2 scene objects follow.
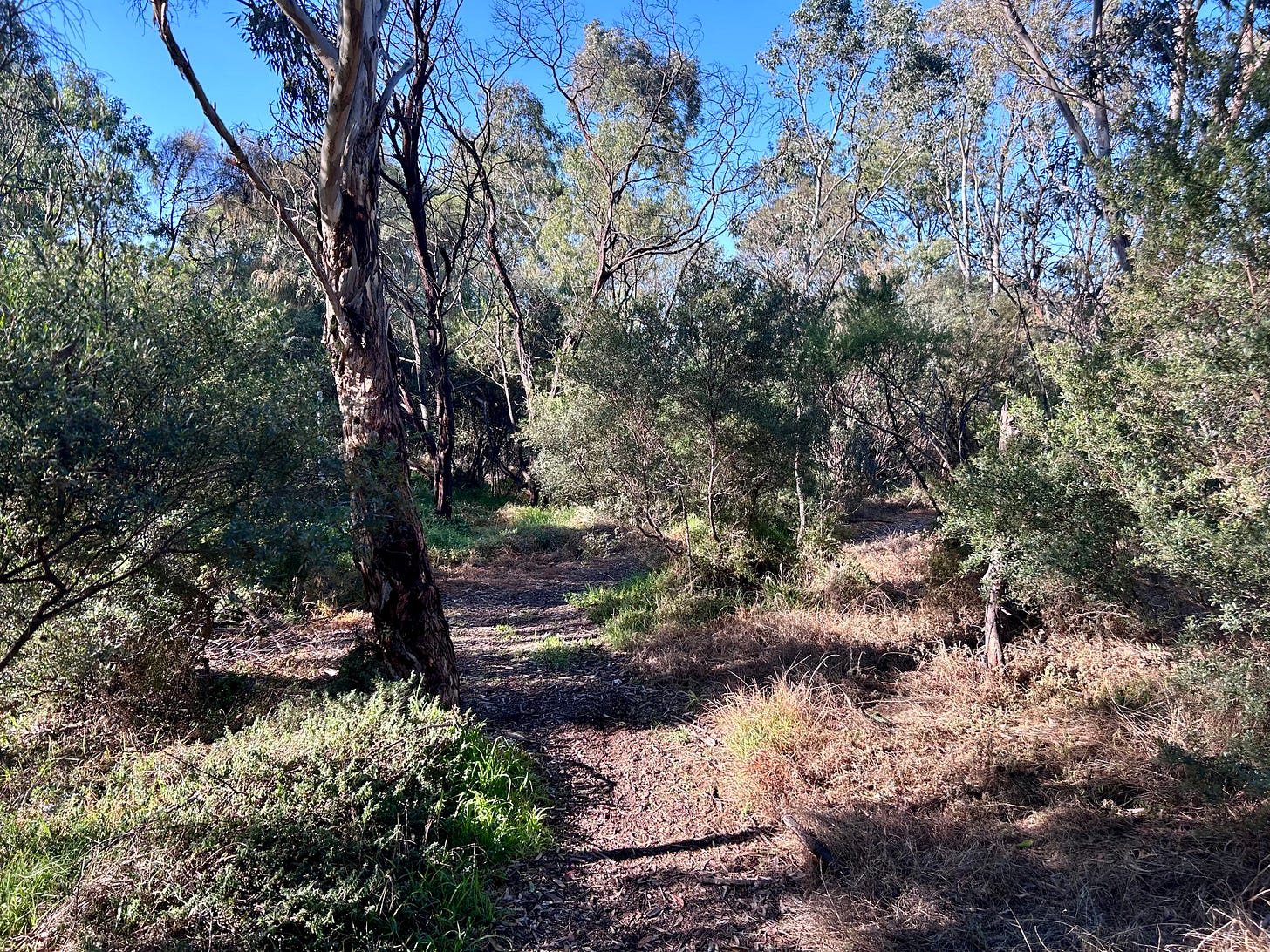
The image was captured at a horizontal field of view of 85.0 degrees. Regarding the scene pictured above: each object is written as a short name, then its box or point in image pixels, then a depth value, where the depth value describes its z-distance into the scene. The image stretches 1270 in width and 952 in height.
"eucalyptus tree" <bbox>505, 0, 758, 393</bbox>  14.10
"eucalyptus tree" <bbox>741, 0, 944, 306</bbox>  13.72
